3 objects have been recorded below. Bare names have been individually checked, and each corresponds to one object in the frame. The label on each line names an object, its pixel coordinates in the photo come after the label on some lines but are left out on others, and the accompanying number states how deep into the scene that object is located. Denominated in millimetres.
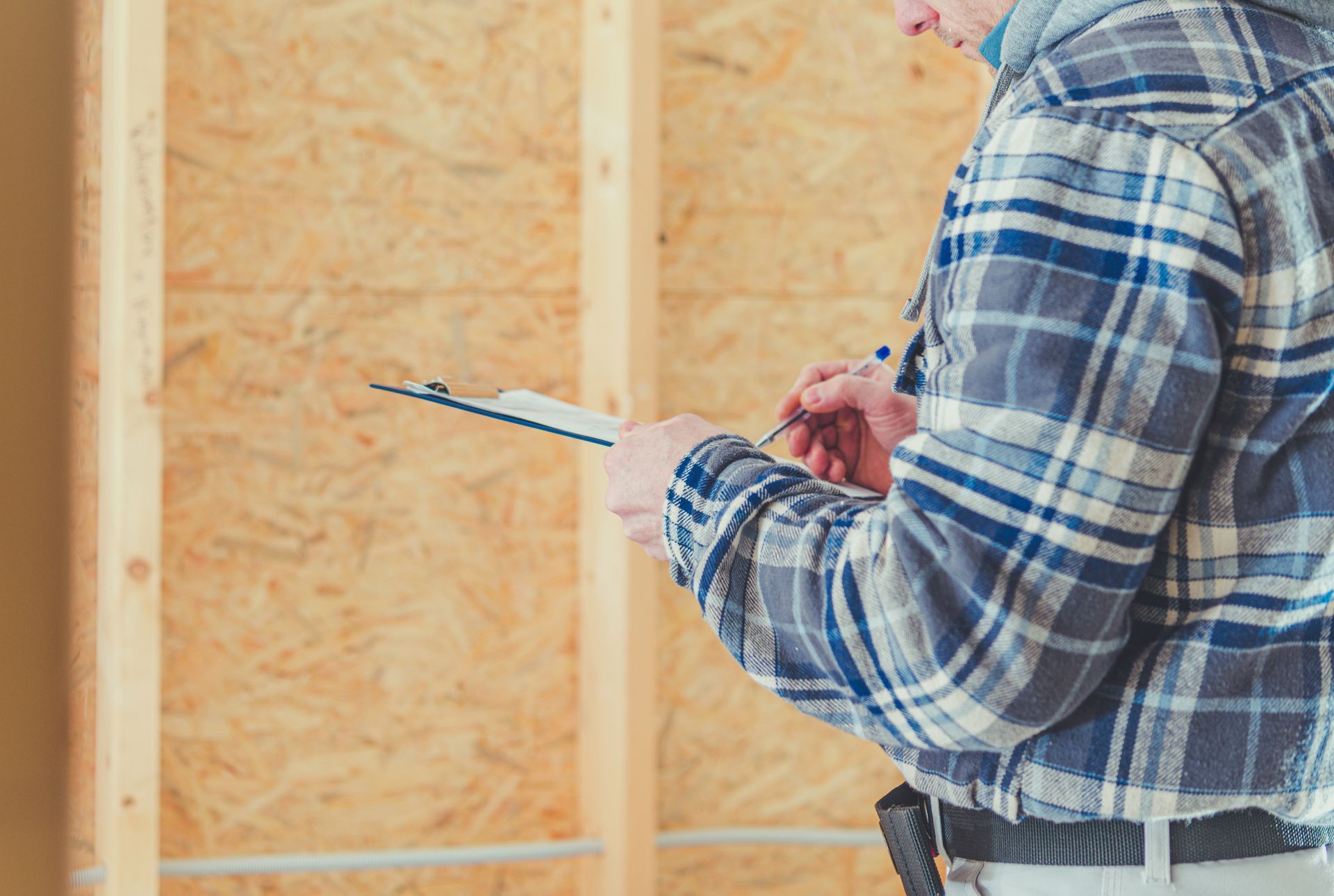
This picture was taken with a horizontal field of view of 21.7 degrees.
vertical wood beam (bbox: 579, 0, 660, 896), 3346
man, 1928
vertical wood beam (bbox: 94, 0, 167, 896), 3245
